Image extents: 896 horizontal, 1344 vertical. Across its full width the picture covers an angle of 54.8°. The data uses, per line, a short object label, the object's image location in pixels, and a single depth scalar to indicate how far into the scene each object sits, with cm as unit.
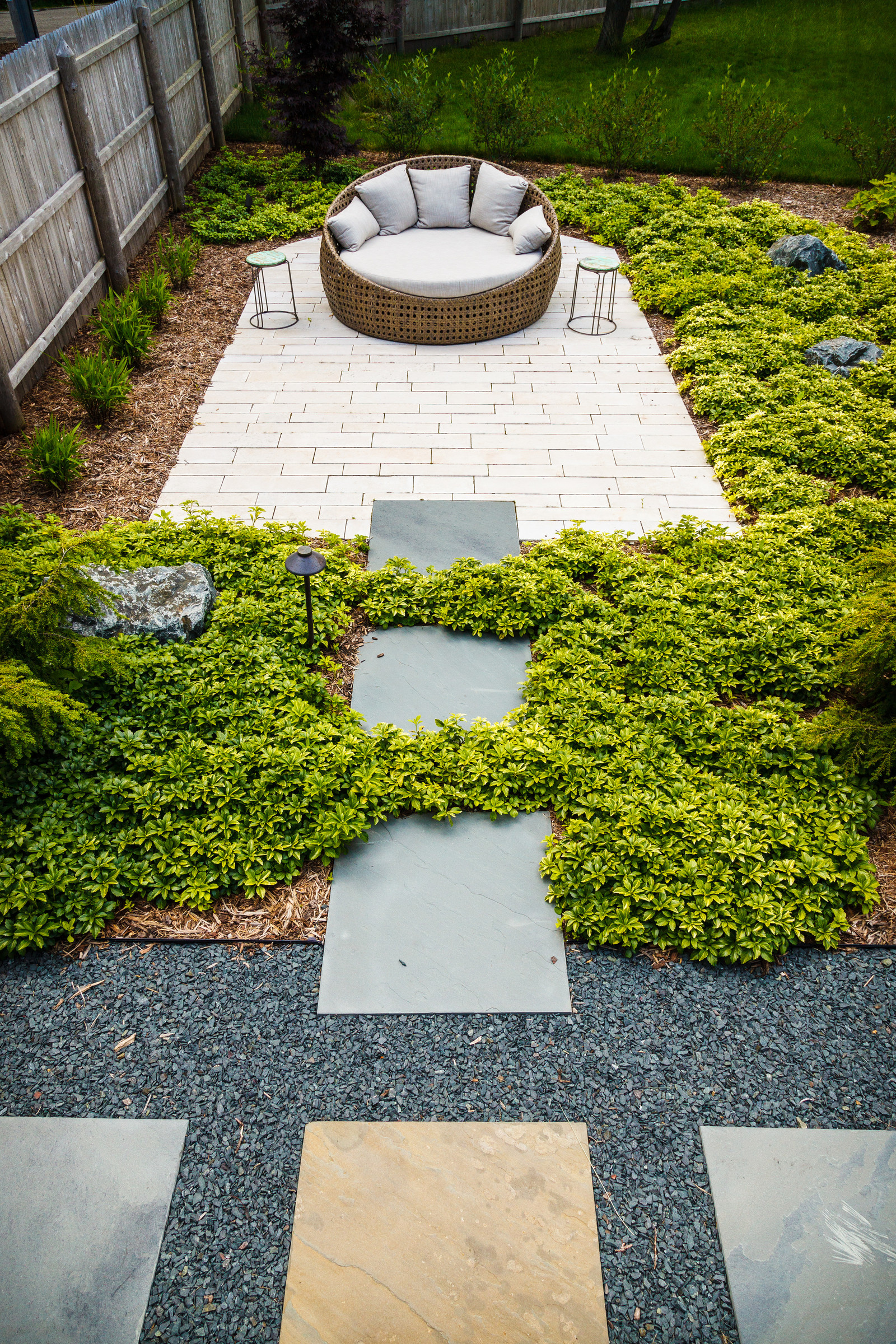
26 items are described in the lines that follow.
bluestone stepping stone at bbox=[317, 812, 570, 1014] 339
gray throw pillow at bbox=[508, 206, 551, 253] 802
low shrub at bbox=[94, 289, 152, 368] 725
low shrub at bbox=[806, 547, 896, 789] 403
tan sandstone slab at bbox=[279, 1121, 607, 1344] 255
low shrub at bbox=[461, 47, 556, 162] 1152
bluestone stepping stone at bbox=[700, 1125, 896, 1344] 258
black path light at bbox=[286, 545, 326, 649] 410
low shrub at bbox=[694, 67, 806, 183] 1120
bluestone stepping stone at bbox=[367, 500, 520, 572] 555
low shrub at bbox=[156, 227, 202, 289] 860
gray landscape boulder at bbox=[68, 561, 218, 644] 464
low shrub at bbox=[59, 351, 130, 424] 655
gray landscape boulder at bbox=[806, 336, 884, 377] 755
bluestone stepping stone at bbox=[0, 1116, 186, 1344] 255
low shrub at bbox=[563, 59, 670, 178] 1134
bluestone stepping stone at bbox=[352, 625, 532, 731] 454
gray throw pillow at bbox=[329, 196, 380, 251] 809
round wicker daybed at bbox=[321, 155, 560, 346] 780
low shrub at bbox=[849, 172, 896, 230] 1034
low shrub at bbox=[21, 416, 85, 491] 588
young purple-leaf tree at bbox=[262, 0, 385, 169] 971
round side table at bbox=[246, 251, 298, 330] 776
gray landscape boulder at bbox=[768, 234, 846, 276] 902
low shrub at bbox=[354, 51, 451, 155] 1169
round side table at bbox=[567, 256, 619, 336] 793
